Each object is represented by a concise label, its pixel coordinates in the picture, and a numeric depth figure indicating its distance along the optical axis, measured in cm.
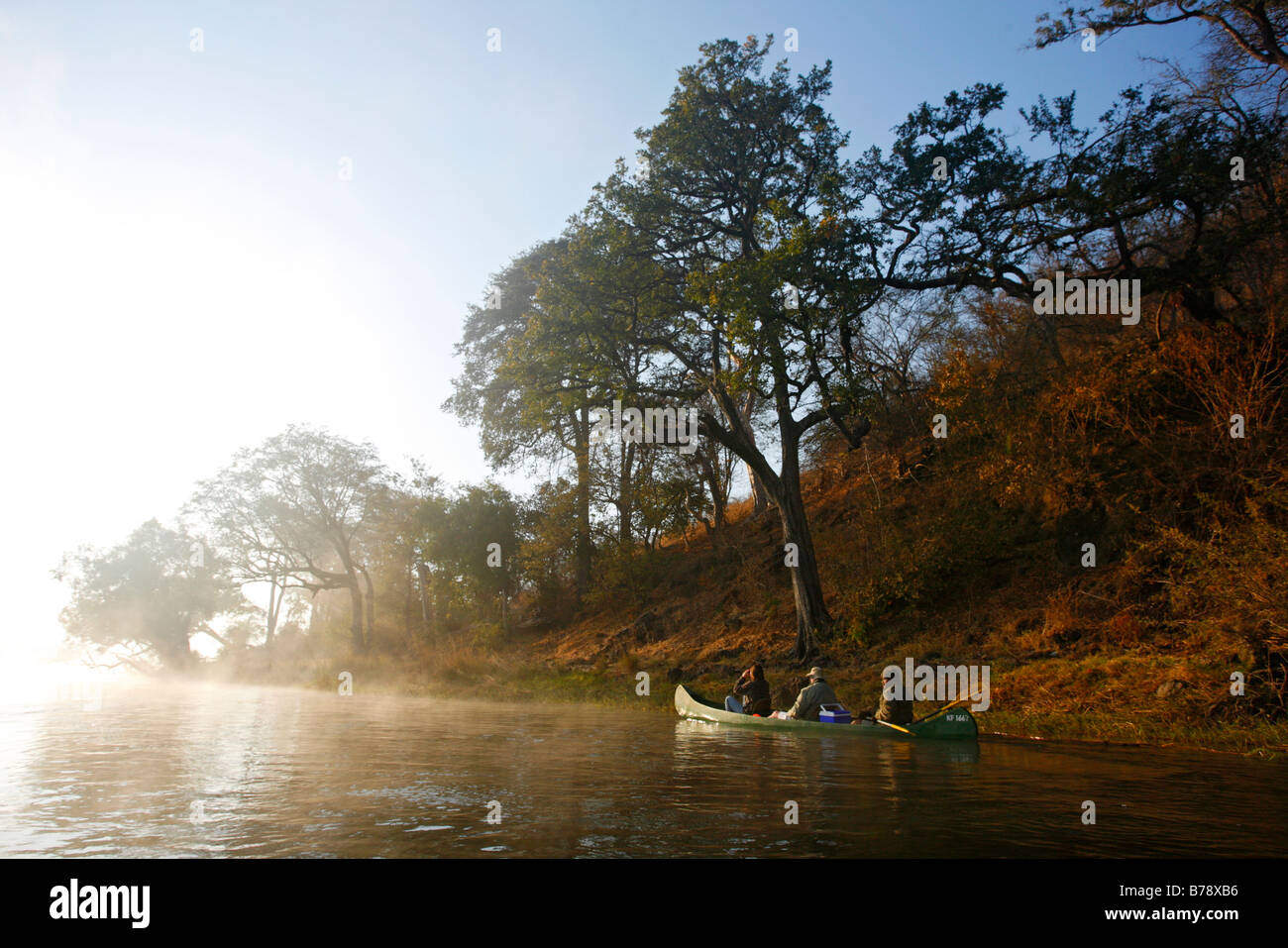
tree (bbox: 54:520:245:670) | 4500
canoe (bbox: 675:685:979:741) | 1155
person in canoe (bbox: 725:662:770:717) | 1483
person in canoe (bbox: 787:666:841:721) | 1341
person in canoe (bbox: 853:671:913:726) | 1224
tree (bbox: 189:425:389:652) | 3900
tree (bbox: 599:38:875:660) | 1712
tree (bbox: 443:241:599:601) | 1814
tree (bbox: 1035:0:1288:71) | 1526
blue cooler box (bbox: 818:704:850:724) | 1298
